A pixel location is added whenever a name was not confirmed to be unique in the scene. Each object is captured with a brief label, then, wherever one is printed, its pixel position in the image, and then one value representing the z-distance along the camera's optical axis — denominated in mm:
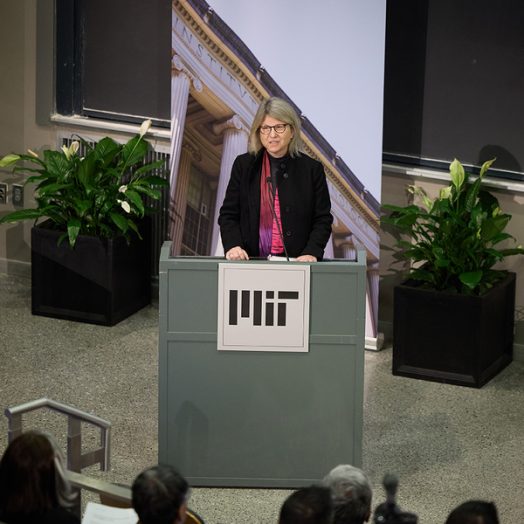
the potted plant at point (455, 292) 12469
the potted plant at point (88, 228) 14047
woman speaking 9891
